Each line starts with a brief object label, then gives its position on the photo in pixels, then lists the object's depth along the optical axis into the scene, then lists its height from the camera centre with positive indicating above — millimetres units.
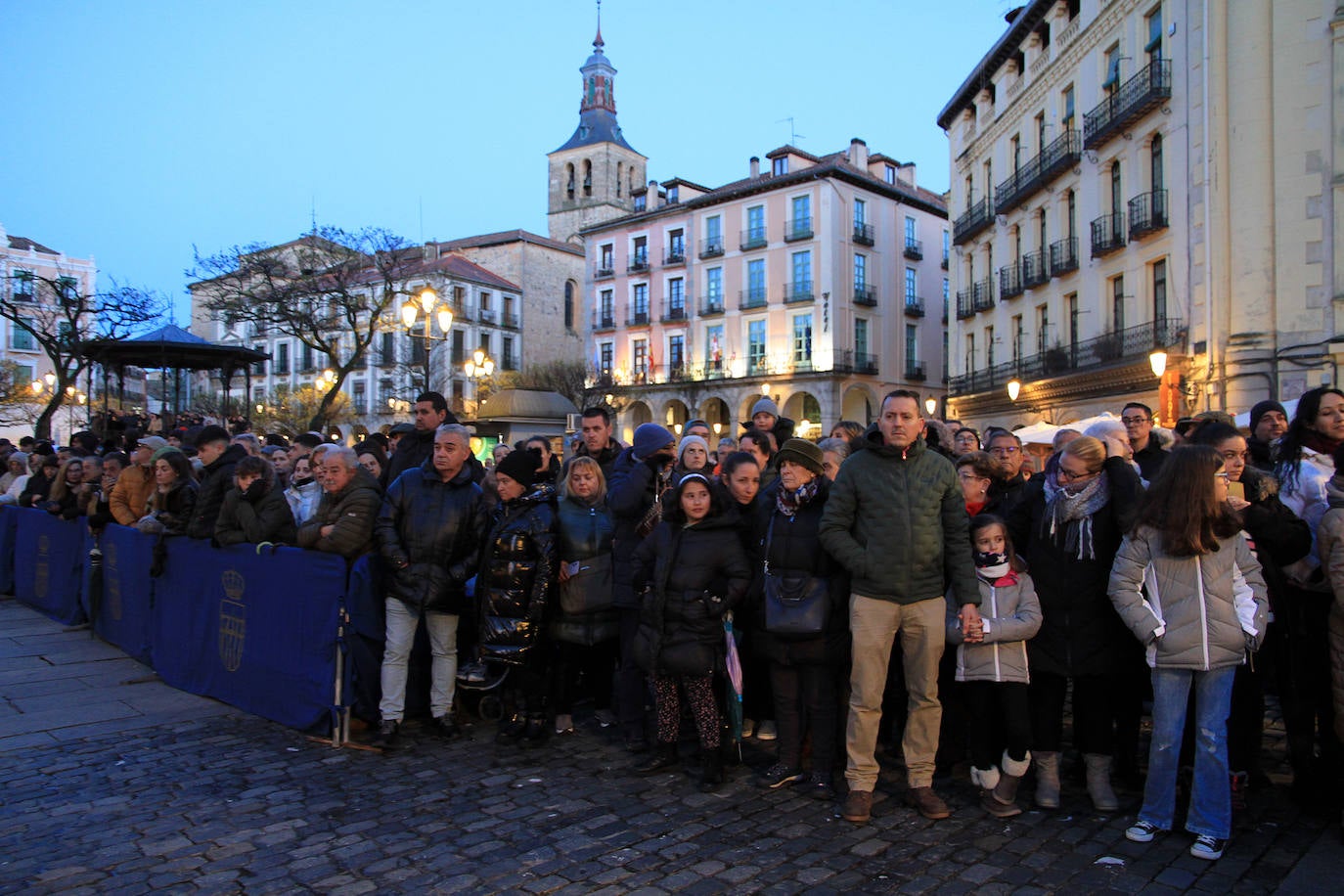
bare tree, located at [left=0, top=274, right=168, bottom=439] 19266 +3251
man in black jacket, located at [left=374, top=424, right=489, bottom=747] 5605 -680
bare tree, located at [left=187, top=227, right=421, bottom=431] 22031 +4812
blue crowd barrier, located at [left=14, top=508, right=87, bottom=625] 9383 -1269
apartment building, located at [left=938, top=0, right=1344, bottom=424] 16688 +5566
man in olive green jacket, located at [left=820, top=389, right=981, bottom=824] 4375 -598
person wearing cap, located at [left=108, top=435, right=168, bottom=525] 8102 -320
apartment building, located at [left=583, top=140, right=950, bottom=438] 42125 +8151
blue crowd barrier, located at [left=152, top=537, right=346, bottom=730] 5695 -1253
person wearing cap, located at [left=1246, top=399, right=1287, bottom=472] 6176 +122
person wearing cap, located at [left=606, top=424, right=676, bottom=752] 5613 -480
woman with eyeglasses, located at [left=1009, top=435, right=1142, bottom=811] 4375 -846
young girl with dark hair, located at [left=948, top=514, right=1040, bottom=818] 4398 -1103
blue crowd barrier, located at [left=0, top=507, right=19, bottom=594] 11375 -1196
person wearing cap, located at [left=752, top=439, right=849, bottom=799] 4730 -1051
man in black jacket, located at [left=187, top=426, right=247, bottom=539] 6738 -268
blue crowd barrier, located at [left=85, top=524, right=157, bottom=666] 7625 -1317
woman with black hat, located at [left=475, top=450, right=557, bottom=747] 5512 -931
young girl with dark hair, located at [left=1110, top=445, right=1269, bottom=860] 3904 -746
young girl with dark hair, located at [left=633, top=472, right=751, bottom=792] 4914 -839
